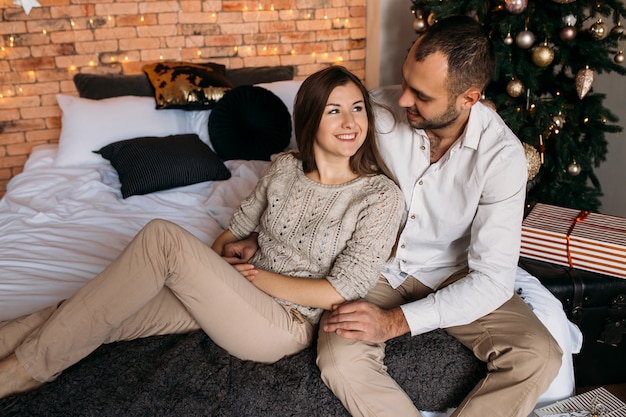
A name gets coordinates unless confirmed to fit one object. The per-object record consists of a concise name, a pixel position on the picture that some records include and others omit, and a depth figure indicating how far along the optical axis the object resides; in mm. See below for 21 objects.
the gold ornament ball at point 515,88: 2133
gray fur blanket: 1188
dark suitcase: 1700
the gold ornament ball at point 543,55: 2086
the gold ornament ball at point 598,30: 2066
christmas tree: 2100
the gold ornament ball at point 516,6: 2002
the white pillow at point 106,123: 2619
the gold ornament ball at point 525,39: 2076
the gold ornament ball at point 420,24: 2412
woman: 1227
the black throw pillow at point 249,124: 2627
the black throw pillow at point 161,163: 2291
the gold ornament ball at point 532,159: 2158
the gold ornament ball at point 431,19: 2230
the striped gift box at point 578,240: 1693
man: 1238
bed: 1230
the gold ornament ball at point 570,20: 2086
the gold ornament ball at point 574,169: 2264
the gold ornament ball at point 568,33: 2082
